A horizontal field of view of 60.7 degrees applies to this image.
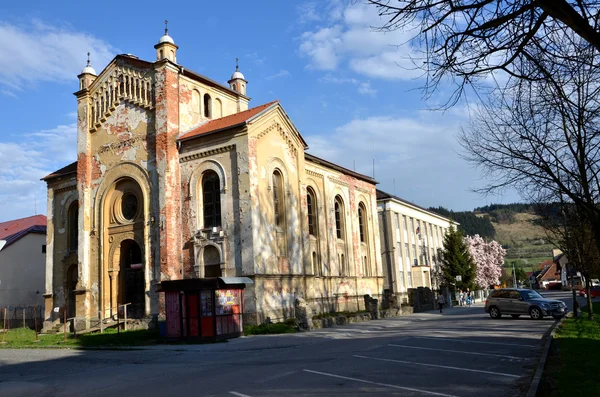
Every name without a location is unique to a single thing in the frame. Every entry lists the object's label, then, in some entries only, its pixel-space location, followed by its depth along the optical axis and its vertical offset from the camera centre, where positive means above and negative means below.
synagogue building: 26.62 +5.33
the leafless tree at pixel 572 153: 10.08 +2.69
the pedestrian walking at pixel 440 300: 34.58 -1.42
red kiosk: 20.66 -0.51
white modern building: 49.44 +3.68
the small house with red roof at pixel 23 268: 39.41 +3.00
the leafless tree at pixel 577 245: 22.24 +1.13
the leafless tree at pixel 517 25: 5.25 +2.82
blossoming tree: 67.76 +2.23
